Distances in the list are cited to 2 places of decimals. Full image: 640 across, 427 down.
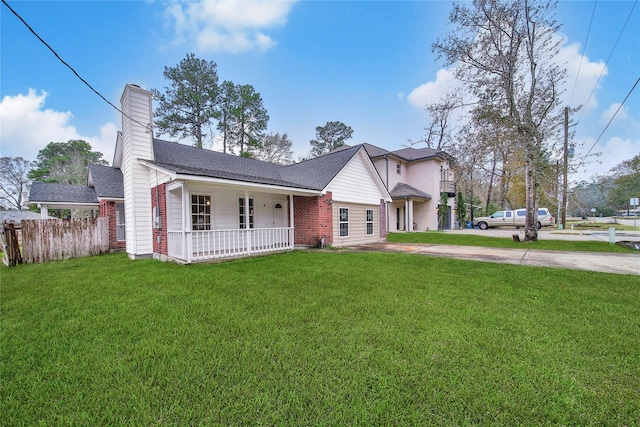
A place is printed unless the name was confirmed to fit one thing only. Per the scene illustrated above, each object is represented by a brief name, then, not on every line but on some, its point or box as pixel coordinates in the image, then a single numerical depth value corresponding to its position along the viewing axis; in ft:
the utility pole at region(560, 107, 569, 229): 39.92
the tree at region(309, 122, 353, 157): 109.81
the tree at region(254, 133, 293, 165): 93.04
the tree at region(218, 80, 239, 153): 80.23
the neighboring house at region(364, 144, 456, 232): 65.77
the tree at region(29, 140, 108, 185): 91.50
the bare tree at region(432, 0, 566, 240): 37.09
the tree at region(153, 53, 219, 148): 72.13
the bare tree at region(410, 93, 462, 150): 93.21
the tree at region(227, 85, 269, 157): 82.48
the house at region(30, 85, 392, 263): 27.17
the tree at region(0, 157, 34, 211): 98.99
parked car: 72.59
